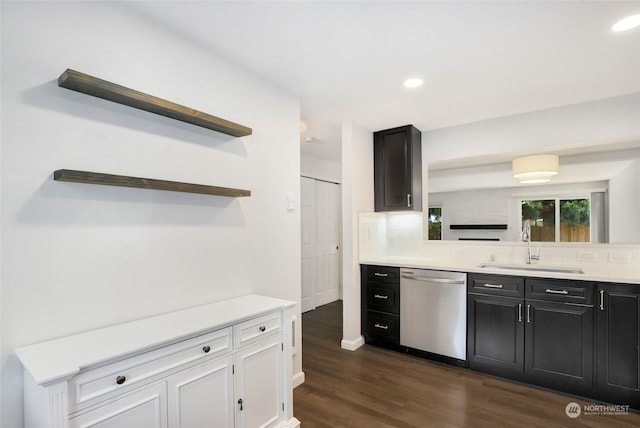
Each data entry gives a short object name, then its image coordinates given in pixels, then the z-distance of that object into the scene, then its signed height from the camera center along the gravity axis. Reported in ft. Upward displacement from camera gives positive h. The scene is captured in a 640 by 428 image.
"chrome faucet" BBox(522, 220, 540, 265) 10.66 -0.95
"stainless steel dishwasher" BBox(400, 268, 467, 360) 9.95 -3.30
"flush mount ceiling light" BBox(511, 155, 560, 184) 10.49 +1.48
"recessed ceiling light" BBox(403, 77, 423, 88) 8.20 +3.44
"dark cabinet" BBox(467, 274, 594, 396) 8.21 -3.36
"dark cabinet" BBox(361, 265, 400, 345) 11.27 -3.37
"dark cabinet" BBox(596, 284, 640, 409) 7.63 -3.31
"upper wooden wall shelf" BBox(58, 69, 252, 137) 4.47 +1.87
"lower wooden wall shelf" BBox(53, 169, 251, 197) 4.44 +0.52
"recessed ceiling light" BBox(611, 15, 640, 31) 5.72 +3.50
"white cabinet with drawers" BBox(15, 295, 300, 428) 3.74 -2.28
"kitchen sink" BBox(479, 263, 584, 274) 9.84 -1.84
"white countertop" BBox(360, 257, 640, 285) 7.95 -1.77
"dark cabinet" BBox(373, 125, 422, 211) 12.04 +1.71
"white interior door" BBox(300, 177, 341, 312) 16.51 -1.65
